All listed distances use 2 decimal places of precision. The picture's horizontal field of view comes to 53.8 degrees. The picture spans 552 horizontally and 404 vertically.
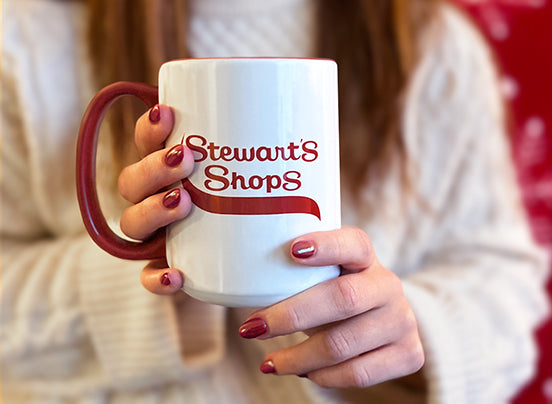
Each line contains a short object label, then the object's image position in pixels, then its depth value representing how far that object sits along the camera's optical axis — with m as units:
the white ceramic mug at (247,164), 0.30
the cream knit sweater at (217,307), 0.63
